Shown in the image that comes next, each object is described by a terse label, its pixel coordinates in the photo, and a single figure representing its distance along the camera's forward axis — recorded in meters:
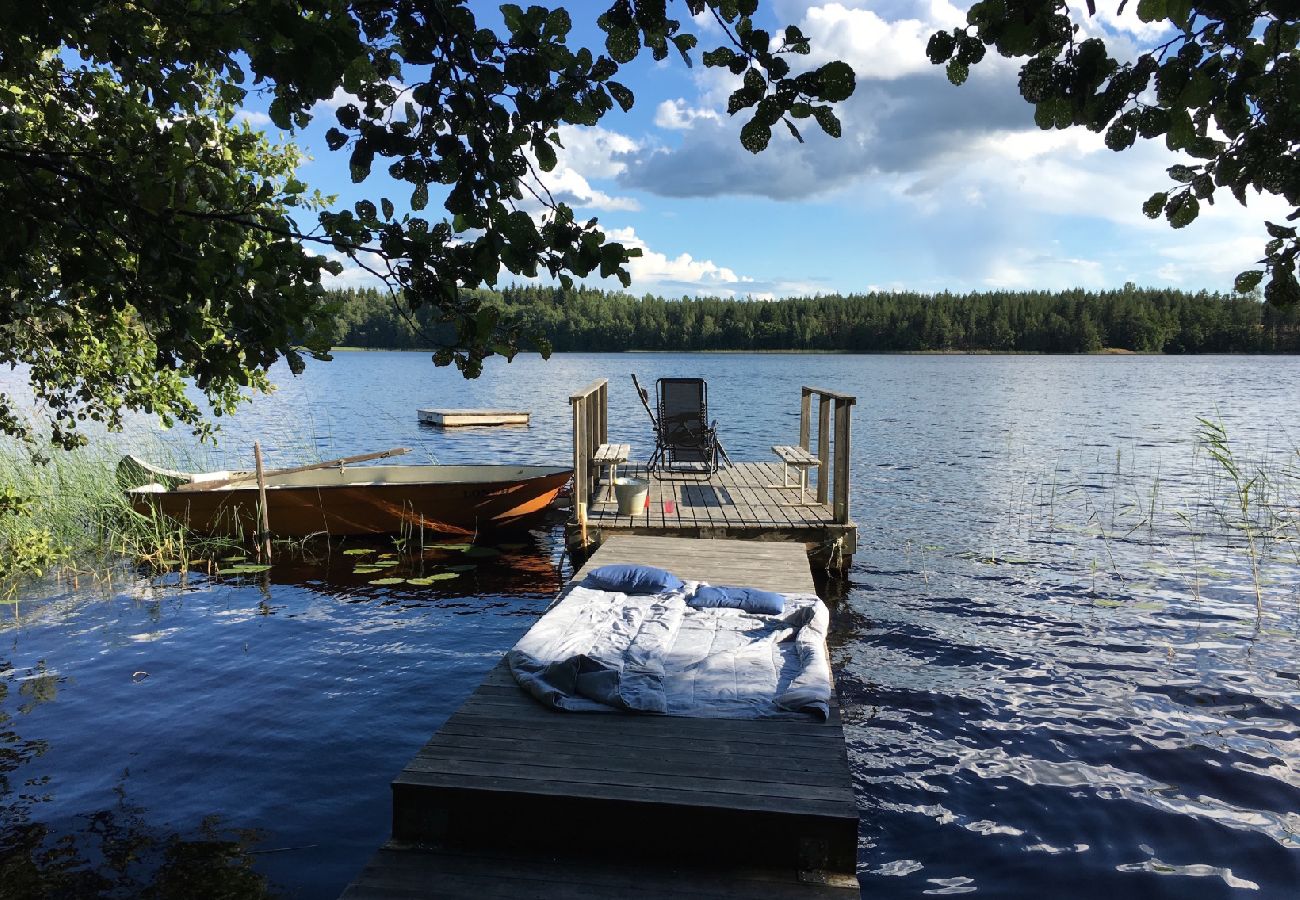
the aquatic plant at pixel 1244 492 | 6.86
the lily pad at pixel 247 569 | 8.35
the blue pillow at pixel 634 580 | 5.31
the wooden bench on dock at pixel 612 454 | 7.65
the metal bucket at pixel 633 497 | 7.79
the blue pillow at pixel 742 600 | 4.85
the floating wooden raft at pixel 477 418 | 23.58
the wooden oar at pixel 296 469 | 9.13
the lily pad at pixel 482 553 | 9.11
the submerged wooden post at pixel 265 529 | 8.66
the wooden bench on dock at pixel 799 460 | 7.87
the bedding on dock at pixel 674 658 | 3.54
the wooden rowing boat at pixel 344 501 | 8.84
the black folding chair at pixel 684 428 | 9.97
